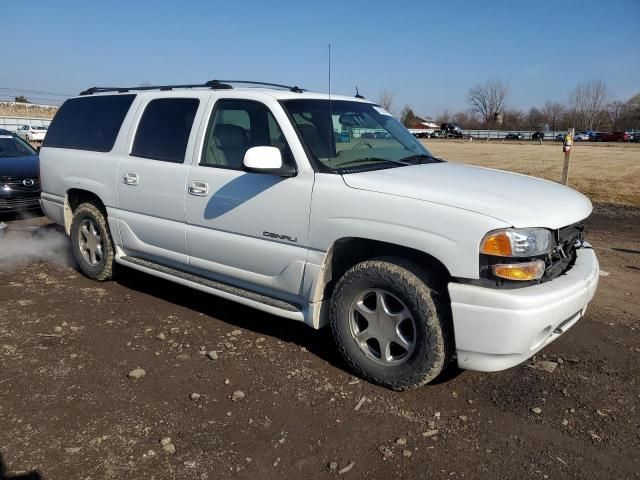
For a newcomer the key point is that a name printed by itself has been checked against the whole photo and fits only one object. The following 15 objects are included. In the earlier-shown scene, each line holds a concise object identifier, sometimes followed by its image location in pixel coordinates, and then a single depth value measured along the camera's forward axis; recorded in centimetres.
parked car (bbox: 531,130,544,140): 6881
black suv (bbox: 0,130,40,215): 850
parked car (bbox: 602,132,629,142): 6600
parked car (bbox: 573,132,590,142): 7056
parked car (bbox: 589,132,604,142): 6944
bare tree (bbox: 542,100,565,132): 10856
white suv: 309
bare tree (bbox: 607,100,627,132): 10109
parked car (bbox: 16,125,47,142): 3588
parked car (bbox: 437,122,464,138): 8275
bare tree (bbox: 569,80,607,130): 10609
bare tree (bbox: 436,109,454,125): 13338
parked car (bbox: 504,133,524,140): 7850
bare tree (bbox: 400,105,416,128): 9512
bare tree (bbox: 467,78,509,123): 11950
